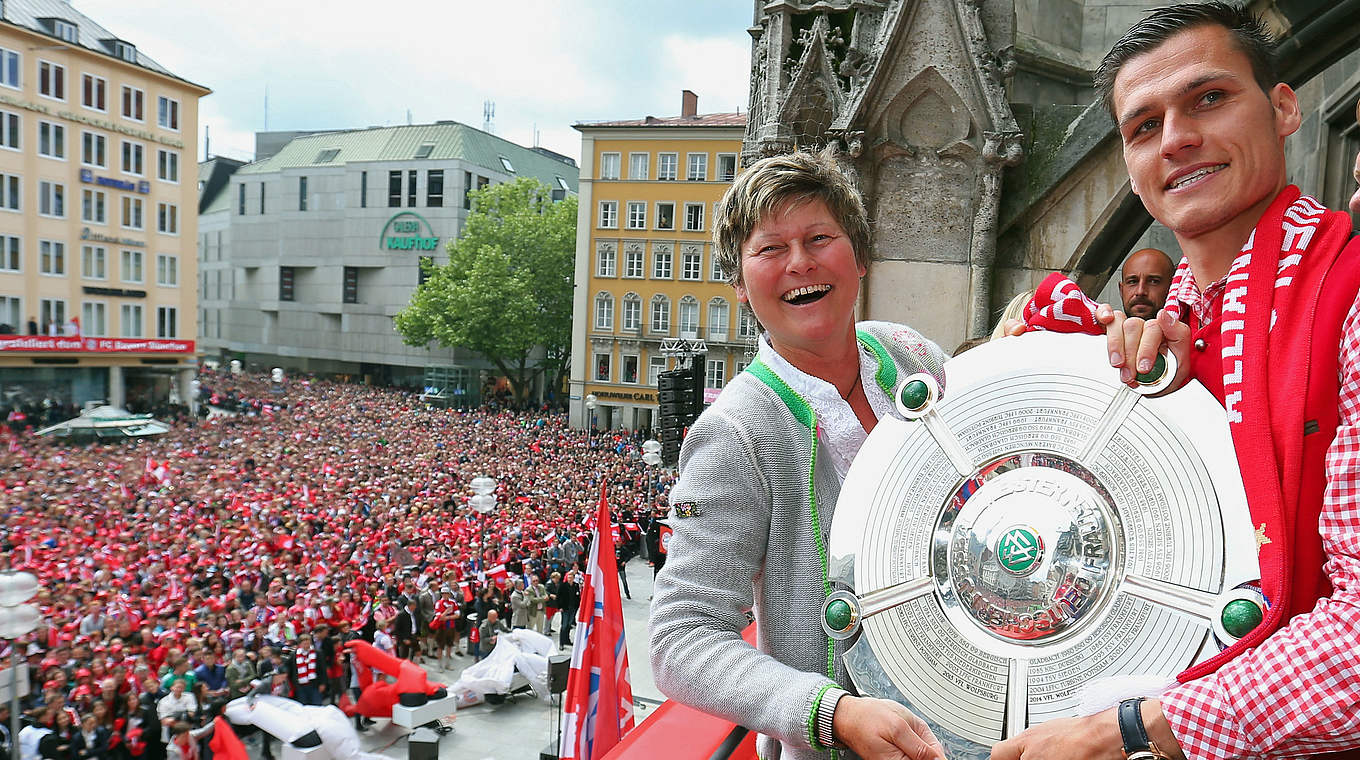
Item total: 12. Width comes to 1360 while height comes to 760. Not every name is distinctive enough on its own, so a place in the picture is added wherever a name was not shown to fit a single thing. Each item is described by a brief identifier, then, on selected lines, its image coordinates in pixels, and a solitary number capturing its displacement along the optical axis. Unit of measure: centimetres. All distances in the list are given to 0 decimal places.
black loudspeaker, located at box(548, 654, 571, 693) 962
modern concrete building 4678
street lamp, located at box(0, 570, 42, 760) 730
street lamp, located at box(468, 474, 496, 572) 1455
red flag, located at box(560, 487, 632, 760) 679
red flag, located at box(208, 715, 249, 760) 742
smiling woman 146
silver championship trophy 119
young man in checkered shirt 107
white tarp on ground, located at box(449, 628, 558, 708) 1091
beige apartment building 3306
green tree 3941
